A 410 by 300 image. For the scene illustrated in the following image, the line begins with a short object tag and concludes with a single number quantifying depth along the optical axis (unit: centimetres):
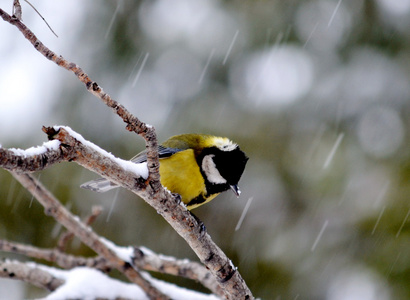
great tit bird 542
